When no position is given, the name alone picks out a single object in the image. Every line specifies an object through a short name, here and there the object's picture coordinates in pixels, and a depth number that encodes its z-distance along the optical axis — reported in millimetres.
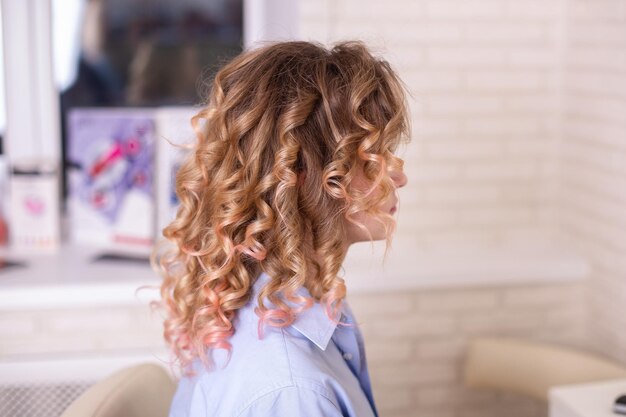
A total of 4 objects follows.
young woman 1207
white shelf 2139
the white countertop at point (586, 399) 1620
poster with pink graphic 2410
